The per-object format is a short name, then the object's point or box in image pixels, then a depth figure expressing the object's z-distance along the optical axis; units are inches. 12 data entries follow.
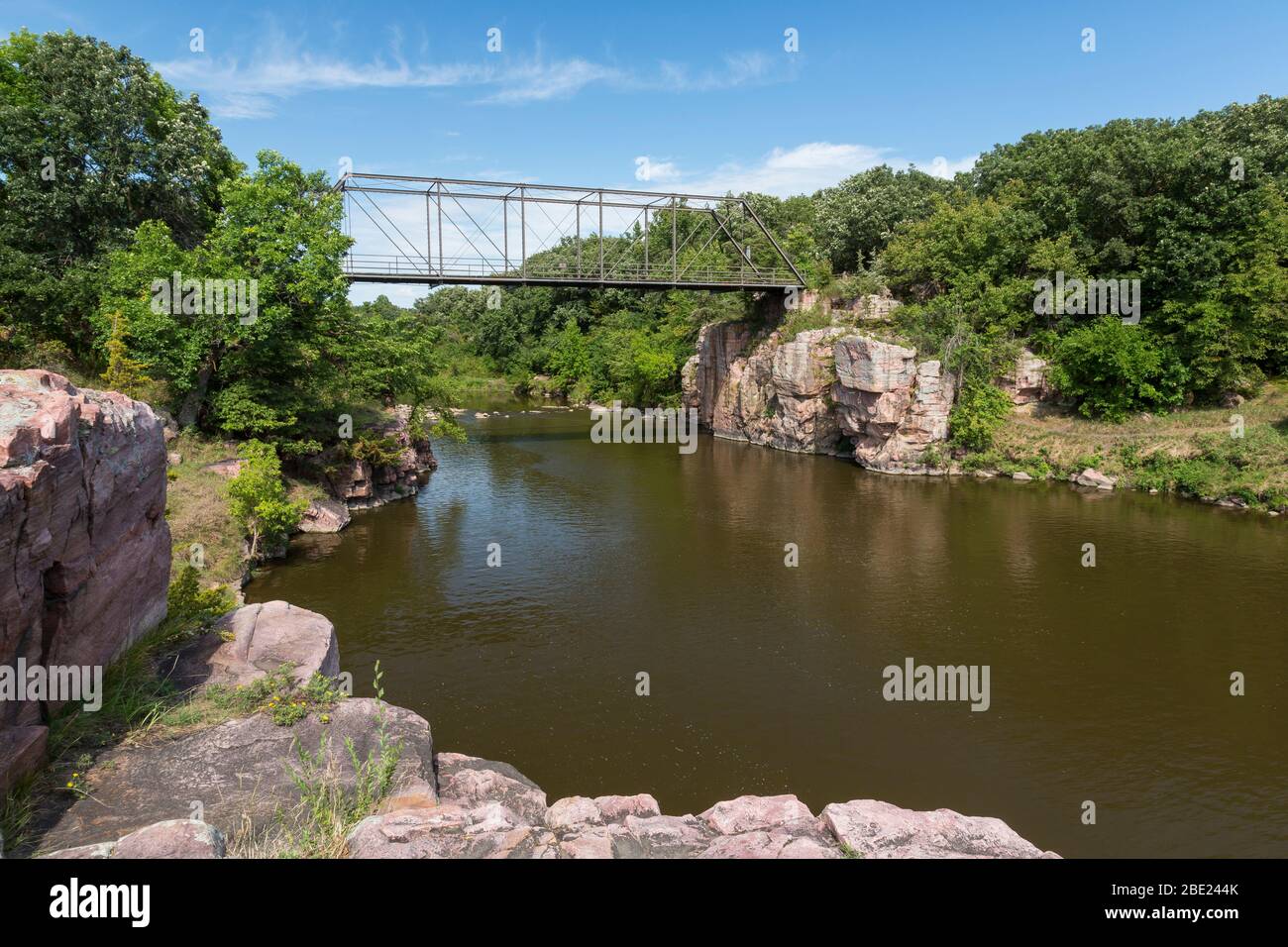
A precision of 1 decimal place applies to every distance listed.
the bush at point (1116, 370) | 1406.3
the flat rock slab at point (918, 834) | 338.6
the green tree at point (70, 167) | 1069.1
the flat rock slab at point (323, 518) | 1078.0
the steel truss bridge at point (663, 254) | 1598.2
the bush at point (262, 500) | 863.1
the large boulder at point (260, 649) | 430.9
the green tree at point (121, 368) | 936.9
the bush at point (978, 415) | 1501.0
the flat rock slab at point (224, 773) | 302.5
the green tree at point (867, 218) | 1935.3
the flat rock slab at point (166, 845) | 243.8
